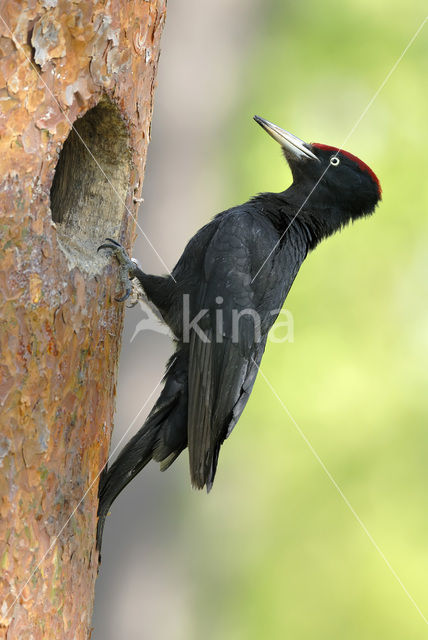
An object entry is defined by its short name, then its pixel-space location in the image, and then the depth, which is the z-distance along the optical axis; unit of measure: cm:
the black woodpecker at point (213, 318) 655
